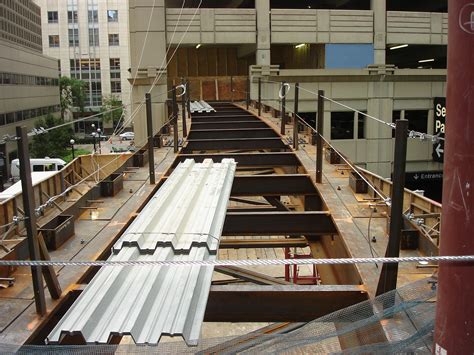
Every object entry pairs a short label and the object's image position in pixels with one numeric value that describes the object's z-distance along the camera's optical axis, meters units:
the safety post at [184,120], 14.09
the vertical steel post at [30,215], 4.05
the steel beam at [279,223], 7.07
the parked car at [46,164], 35.32
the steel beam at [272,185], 9.08
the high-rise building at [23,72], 51.88
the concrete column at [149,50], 28.91
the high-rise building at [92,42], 86.88
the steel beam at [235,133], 14.57
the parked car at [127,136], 71.81
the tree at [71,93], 80.50
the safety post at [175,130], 11.84
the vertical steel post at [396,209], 3.86
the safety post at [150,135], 8.70
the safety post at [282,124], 13.79
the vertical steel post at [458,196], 2.46
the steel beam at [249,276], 7.62
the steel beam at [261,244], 9.37
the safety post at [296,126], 10.93
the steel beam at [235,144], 13.27
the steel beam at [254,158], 10.77
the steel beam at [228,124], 16.44
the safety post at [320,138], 8.51
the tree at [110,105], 81.31
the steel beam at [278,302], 4.64
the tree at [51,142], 55.38
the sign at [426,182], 29.73
